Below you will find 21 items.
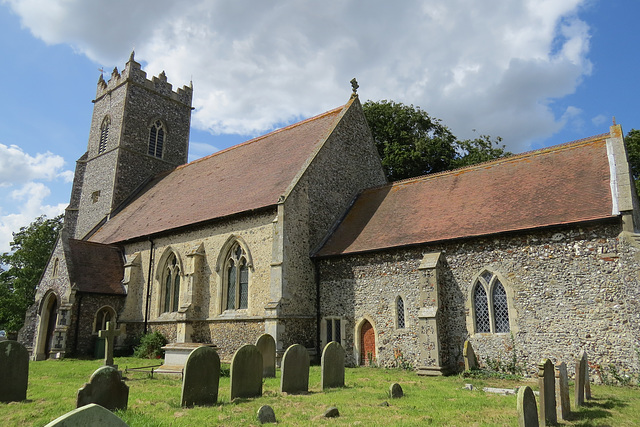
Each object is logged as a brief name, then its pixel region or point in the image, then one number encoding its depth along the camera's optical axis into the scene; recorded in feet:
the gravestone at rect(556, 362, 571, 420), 24.15
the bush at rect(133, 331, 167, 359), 60.23
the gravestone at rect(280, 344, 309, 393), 31.81
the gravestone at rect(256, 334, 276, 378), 41.37
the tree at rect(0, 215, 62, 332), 114.21
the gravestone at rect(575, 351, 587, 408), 27.45
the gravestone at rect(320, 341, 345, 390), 34.04
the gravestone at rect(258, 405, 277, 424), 23.08
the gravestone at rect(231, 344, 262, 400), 29.45
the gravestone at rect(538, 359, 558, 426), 22.57
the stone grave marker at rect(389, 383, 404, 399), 30.20
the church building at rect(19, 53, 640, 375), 39.45
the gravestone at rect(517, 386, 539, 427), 20.08
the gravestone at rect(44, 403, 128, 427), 9.45
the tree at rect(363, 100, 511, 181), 96.17
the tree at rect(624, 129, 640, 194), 90.79
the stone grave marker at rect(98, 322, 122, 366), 41.98
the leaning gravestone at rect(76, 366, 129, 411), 23.61
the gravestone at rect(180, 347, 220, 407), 26.99
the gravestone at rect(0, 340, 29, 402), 28.50
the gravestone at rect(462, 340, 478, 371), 42.45
